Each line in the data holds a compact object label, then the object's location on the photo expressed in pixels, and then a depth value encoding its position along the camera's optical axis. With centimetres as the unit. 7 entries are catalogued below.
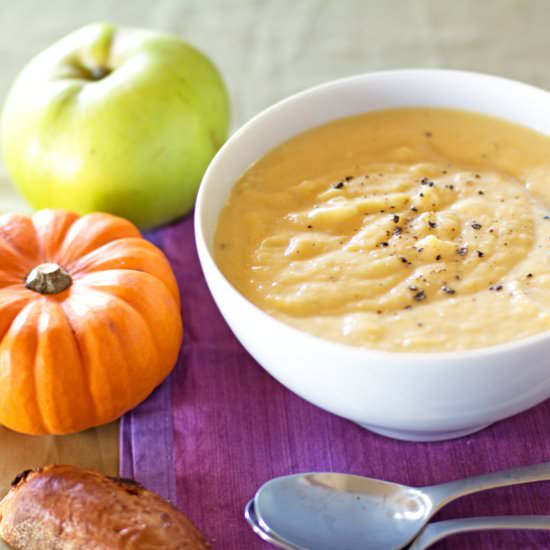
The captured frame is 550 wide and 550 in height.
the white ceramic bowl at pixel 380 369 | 60
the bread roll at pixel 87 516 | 61
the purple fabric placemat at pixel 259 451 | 64
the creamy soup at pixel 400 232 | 63
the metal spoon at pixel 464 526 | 62
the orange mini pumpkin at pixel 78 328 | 66
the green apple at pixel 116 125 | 74
